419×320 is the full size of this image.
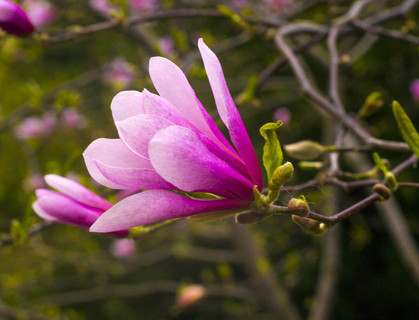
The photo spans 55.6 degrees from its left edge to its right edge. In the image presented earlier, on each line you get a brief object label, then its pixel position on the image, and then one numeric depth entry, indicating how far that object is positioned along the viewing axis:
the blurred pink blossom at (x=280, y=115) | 2.20
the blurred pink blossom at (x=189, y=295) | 1.79
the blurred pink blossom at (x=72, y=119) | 2.57
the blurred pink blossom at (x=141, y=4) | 2.31
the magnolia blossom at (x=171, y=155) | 0.34
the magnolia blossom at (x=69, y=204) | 0.51
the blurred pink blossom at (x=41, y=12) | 2.01
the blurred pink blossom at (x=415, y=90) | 1.70
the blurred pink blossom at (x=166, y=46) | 2.43
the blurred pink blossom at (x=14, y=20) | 0.77
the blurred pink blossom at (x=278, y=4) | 2.33
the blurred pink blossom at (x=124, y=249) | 3.03
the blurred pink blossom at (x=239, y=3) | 2.26
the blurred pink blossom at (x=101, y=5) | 2.06
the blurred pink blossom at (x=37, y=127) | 2.76
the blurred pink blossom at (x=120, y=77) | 1.72
